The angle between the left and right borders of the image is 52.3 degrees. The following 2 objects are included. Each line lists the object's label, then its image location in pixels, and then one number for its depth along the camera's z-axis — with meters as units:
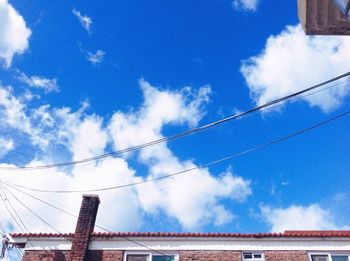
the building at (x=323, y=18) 4.69
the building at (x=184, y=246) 13.49
